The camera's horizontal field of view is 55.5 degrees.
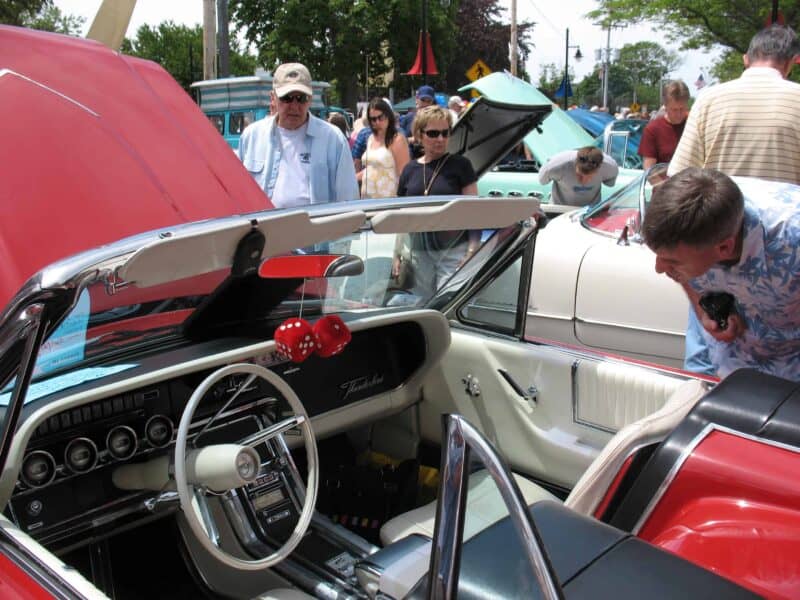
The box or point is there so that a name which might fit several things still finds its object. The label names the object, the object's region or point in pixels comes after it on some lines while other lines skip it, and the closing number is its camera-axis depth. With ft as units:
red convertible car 5.16
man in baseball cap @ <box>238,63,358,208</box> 14.55
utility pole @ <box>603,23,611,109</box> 128.88
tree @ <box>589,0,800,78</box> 57.77
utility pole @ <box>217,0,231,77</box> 45.32
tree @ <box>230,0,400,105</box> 100.01
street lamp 115.62
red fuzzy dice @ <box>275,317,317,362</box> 6.88
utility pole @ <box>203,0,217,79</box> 39.47
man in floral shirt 6.73
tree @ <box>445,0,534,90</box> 143.02
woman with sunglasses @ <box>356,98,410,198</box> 18.72
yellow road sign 50.14
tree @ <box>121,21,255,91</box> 125.29
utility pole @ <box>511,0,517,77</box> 84.43
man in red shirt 19.21
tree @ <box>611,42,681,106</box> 226.89
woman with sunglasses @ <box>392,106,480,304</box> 15.25
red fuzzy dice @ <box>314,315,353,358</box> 7.14
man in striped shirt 11.55
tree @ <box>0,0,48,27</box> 74.13
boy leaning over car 20.27
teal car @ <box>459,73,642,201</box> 25.26
